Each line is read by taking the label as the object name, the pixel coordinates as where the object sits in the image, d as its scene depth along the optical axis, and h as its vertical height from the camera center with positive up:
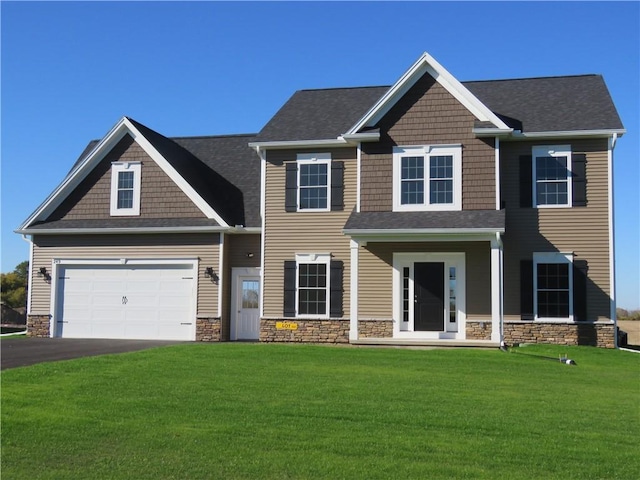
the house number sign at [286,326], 20.84 -0.66
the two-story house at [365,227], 19.58 +2.12
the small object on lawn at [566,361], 15.62 -1.17
